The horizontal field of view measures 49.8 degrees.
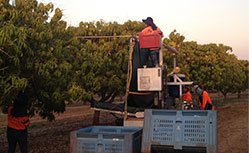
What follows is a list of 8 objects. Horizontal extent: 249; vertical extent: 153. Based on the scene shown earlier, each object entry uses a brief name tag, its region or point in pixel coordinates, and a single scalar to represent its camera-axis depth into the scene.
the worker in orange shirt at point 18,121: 6.50
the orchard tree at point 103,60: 10.34
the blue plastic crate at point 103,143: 4.38
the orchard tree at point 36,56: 6.34
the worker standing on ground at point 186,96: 9.45
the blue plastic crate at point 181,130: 4.30
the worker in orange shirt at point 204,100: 9.33
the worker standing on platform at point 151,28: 8.05
